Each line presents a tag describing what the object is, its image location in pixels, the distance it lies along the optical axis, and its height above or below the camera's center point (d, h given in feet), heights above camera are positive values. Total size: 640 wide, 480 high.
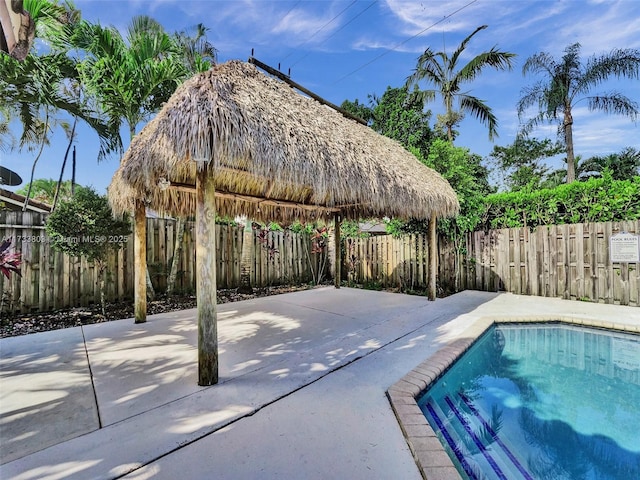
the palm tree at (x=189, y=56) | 22.14 +17.09
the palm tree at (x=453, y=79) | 37.27 +22.44
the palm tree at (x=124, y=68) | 17.67 +11.42
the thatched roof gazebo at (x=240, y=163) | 8.66 +3.39
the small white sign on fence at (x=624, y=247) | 18.62 -0.38
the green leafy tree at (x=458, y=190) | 25.52 +4.88
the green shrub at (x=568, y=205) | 19.24 +2.84
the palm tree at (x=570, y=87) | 37.99 +22.30
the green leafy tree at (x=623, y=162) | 40.19 +11.43
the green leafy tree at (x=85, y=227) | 15.42 +1.23
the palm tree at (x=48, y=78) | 18.34 +12.16
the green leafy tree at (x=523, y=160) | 65.26 +19.85
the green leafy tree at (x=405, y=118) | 43.68 +19.62
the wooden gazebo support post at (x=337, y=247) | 28.50 -0.23
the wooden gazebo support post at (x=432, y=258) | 22.06 -1.11
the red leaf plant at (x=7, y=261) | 7.30 -0.30
